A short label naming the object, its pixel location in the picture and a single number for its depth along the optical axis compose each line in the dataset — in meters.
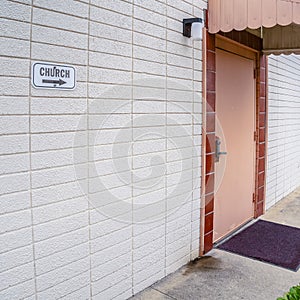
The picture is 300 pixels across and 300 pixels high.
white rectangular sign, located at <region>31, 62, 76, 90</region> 2.05
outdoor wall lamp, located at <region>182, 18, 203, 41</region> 3.19
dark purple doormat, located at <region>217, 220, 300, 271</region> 3.62
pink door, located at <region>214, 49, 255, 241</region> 4.05
